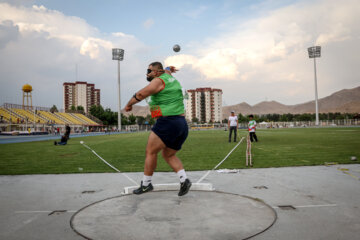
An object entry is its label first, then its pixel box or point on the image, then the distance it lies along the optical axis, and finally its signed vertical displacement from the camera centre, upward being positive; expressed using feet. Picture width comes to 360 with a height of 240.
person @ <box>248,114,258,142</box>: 54.45 -0.06
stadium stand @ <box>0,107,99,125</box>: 161.90 +6.67
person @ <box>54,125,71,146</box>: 61.92 -3.26
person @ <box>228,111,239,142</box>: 56.44 +0.30
